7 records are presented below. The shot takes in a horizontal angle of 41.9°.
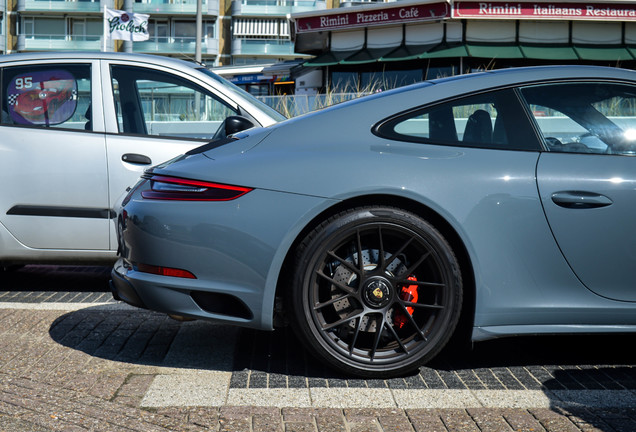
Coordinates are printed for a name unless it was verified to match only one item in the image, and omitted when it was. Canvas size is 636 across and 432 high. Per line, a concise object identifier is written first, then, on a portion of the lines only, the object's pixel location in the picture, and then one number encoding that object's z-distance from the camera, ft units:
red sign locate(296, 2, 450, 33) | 96.84
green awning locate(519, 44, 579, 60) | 94.07
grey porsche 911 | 11.49
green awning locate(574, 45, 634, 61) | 93.50
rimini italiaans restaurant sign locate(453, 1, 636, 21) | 94.07
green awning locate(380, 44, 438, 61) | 97.03
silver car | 17.29
